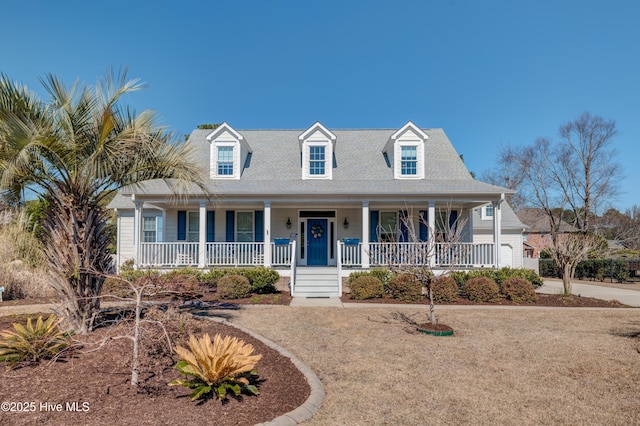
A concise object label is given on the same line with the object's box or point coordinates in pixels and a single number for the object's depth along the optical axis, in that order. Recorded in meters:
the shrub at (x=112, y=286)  8.88
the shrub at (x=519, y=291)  11.91
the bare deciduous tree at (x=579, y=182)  30.09
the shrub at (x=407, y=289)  11.84
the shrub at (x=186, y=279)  10.75
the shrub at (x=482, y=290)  11.81
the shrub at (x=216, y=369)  3.96
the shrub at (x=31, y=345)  4.71
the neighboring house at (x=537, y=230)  38.09
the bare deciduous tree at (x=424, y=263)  8.23
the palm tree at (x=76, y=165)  6.00
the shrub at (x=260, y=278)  12.48
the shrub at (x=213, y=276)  12.72
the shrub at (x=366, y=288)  11.98
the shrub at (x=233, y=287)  11.75
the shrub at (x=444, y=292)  11.73
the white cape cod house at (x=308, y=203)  14.22
